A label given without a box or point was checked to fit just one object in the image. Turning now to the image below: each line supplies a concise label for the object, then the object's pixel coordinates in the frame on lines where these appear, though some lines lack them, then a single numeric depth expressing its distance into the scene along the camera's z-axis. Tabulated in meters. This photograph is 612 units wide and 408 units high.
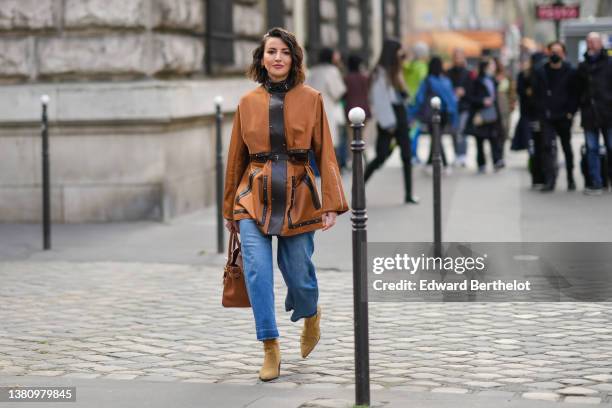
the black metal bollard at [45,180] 11.43
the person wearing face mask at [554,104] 15.72
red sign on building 22.80
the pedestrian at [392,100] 14.77
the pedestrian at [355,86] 19.53
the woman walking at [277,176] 6.48
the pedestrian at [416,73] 20.79
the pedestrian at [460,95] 19.67
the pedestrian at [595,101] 15.23
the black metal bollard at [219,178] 11.06
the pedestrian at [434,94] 18.38
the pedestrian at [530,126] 16.44
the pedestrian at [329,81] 18.89
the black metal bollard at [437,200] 10.28
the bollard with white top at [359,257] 5.65
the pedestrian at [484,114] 19.06
